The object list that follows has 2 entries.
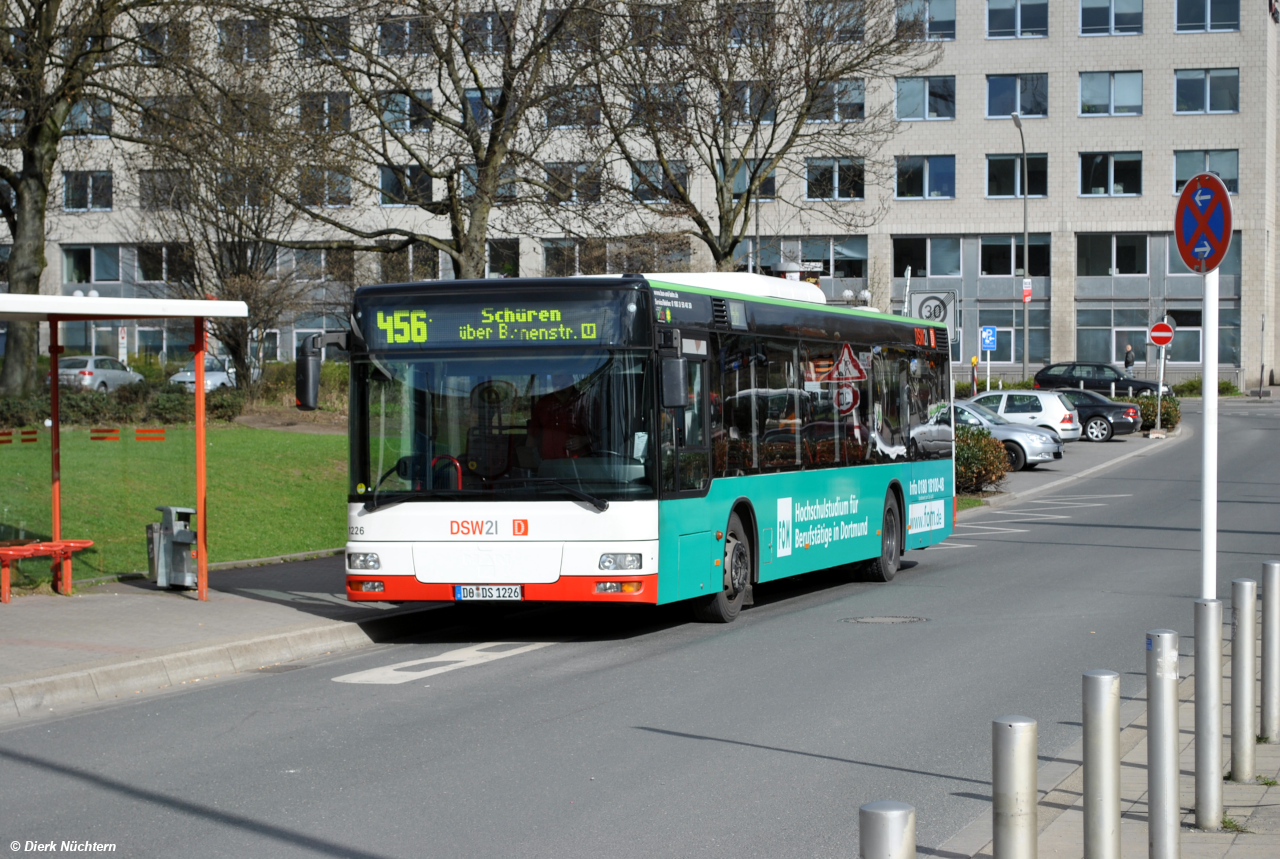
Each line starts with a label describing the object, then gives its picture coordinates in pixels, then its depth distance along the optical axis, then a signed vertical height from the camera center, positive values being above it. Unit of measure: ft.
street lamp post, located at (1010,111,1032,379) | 176.97 +16.33
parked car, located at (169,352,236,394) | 47.73 +1.60
